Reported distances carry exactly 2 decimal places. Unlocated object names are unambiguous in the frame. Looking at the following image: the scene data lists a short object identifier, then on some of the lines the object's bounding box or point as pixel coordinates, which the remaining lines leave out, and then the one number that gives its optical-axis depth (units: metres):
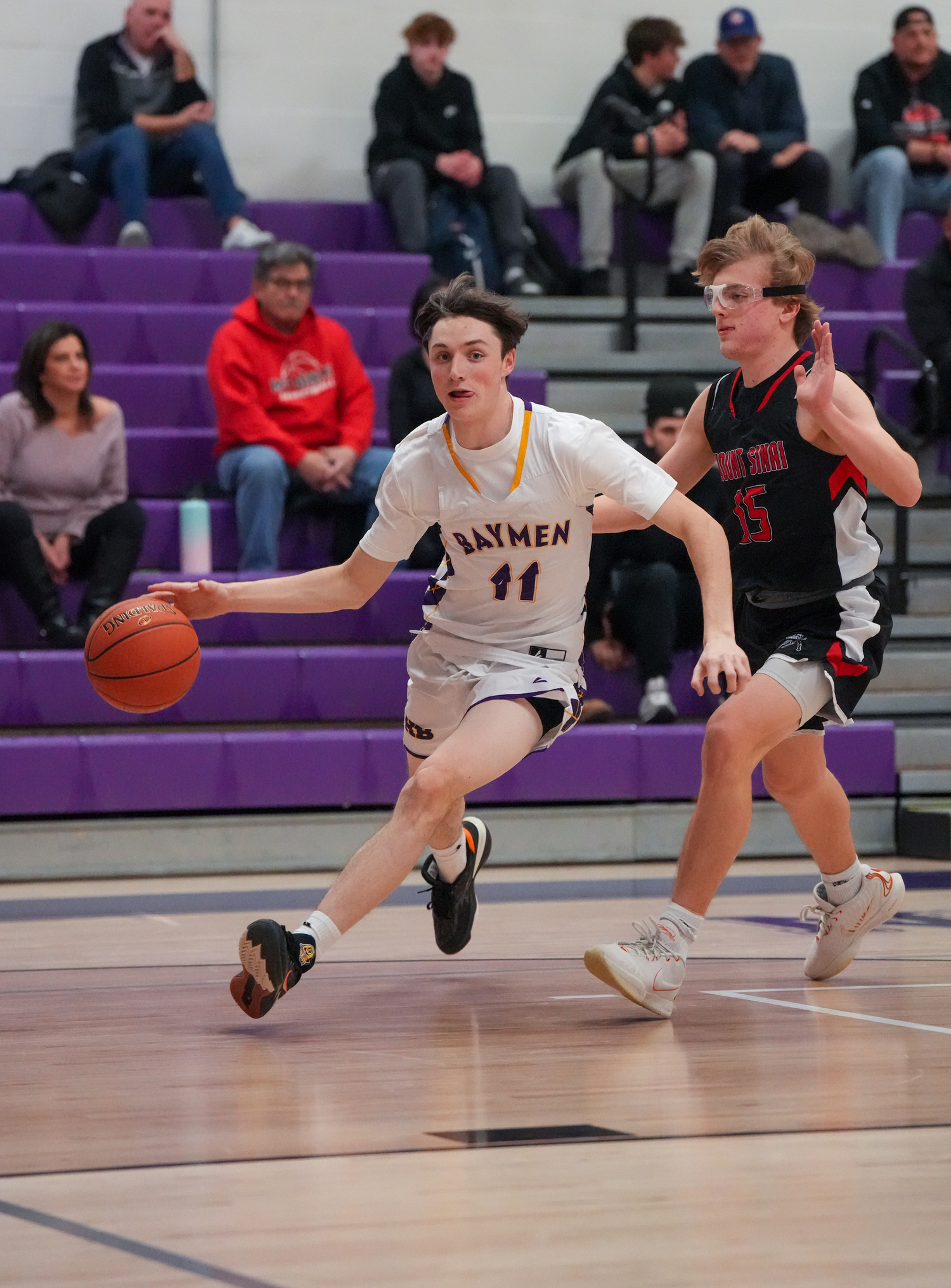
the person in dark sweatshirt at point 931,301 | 17.41
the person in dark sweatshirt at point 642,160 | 18.50
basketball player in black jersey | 7.56
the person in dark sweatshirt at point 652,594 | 14.12
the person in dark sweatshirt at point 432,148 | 18.33
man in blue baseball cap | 19.19
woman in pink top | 14.07
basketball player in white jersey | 7.27
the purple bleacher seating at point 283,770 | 13.02
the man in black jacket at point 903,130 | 19.62
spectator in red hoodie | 15.07
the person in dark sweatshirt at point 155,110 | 17.91
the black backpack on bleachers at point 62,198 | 17.53
